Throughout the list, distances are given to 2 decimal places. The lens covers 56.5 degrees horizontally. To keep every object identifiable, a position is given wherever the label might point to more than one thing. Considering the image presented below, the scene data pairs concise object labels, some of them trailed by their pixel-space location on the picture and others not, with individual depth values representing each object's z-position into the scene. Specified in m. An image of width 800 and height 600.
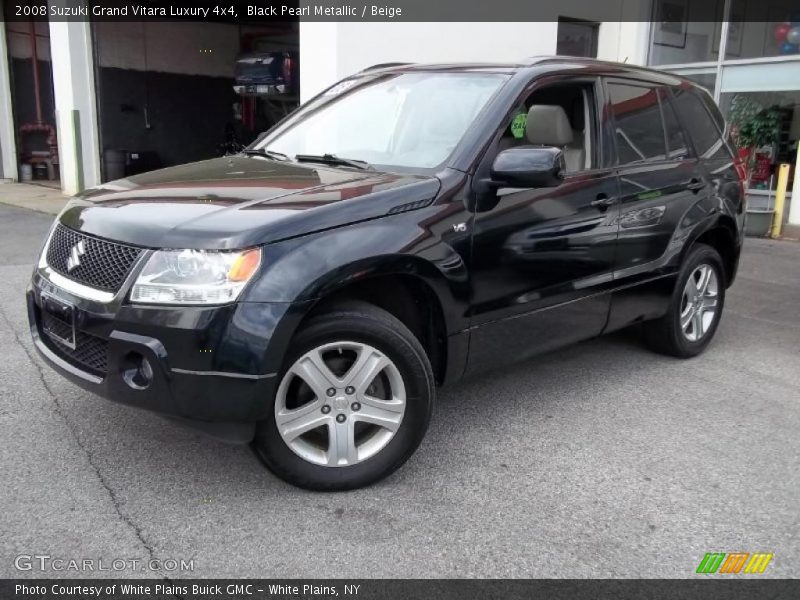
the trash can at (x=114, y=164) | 15.09
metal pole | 9.50
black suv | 2.75
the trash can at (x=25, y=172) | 17.23
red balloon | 10.40
